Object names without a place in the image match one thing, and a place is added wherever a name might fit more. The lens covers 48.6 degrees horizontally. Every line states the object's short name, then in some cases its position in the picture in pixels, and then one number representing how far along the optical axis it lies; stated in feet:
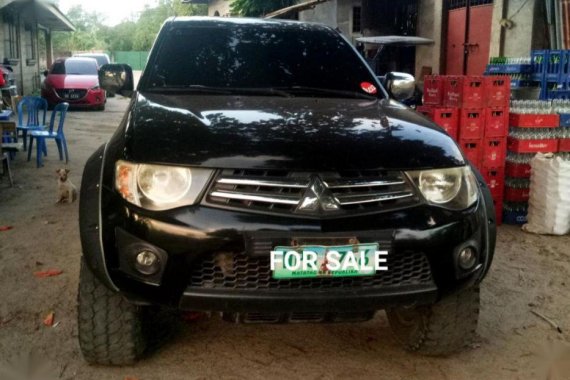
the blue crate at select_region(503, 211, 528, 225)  18.80
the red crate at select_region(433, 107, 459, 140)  18.16
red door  41.32
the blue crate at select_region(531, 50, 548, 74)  27.89
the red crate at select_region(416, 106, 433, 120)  18.54
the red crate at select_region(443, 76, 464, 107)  18.28
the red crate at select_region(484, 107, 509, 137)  18.42
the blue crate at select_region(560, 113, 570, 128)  18.60
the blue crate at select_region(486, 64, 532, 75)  28.71
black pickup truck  8.02
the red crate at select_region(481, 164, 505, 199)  18.56
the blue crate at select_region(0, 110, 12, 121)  23.79
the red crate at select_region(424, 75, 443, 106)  19.34
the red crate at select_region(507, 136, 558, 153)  18.44
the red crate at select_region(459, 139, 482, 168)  18.31
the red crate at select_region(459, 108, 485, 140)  18.22
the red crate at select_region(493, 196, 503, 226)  18.72
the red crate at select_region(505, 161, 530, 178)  18.61
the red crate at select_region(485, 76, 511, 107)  18.26
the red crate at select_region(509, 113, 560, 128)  18.38
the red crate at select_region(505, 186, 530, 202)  18.75
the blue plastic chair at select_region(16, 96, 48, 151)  28.86
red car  55.12
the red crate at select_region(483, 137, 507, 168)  18.44
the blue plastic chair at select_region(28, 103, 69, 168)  27.99
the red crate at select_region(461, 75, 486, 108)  18.13
